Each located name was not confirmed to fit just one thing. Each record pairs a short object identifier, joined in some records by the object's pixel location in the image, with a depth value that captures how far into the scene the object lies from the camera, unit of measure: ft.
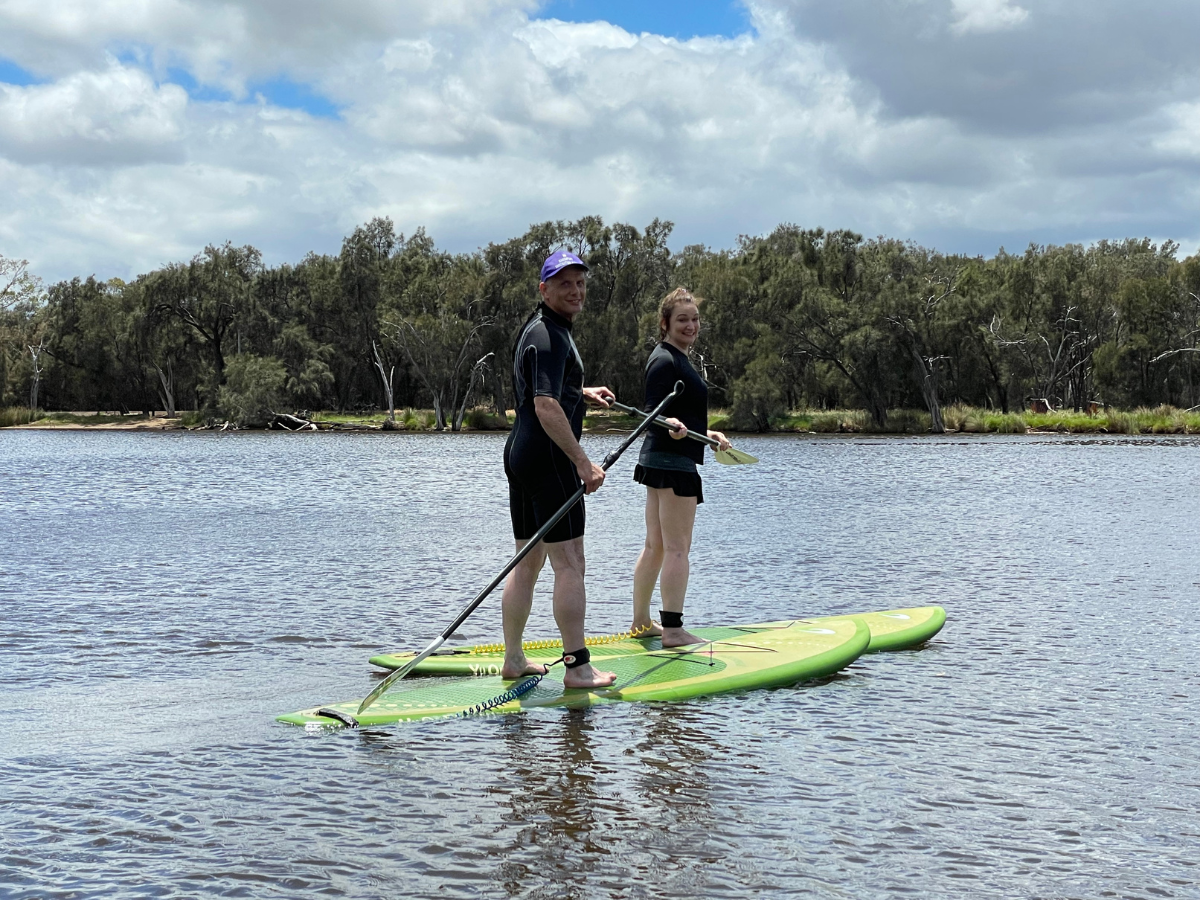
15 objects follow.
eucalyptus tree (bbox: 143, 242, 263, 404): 252.21
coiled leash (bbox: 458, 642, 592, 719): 22.12
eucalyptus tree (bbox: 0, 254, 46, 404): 272.51
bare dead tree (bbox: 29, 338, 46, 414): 280.72
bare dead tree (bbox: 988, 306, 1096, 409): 222.69
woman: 25.32
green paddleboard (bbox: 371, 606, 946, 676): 24.98
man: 20.57
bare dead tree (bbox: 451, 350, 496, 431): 228.43
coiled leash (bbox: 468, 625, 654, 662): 25.89
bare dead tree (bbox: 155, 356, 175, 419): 269.85
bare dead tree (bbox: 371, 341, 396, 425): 250.98
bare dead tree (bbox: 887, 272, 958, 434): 213.25
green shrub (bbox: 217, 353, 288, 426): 247.70
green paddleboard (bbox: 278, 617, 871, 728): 22.02
